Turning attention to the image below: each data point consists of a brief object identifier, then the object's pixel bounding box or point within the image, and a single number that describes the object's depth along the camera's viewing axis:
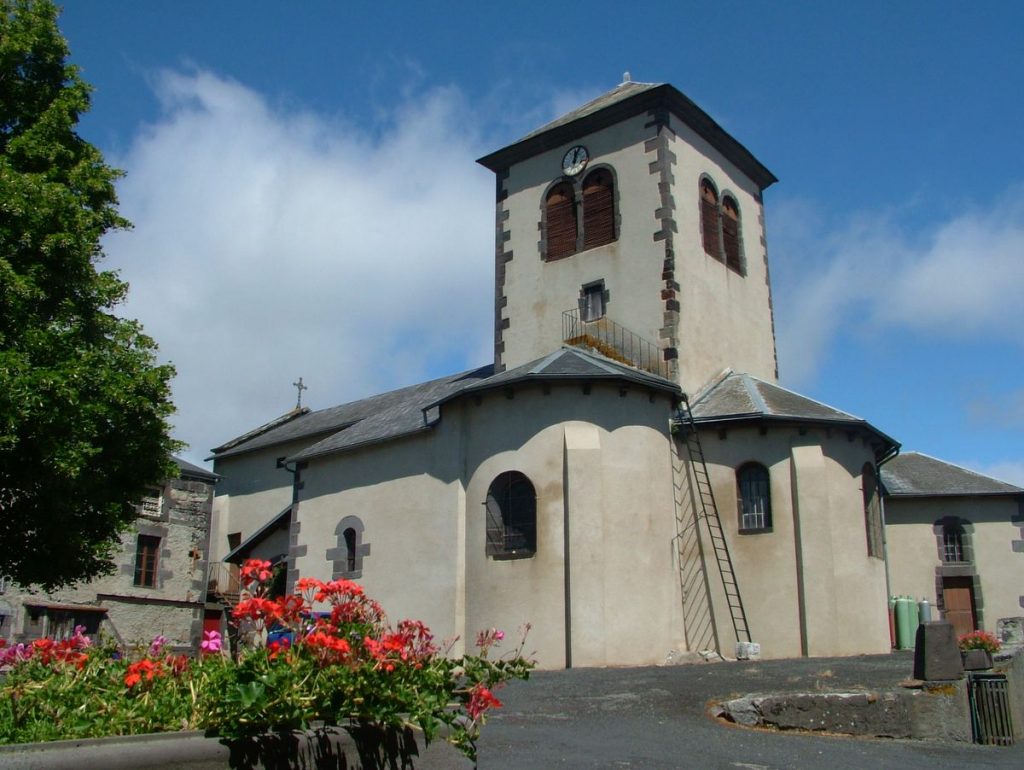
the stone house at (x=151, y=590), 23.88
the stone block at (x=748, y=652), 18.92
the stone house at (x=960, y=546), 23.92
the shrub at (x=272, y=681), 4.82
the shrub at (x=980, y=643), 16.08
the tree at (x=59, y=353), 12.13
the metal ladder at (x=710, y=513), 19.67
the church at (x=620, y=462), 18.75
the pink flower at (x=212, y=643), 5.49
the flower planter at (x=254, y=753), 4.17
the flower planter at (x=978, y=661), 12.41
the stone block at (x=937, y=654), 11.45
